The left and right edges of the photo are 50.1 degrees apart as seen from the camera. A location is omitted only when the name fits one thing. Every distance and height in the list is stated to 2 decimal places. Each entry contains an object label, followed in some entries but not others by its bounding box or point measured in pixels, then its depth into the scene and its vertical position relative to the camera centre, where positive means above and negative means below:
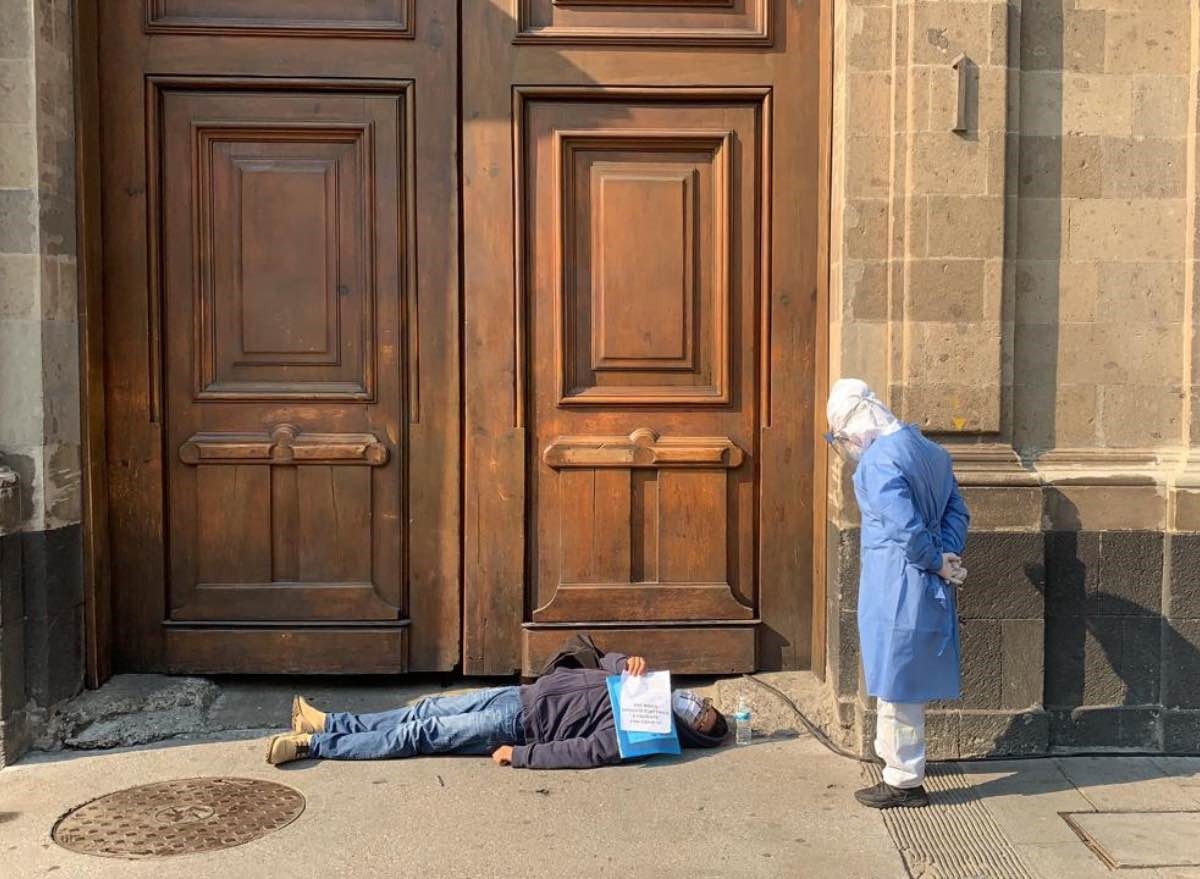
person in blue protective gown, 4.77 -0.89
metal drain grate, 4.42 -1.81
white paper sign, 5.27 -1.49
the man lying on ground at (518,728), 5.27 -1.63
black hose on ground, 5.46 -1.75
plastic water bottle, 5.54 -1.66
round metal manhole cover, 4.53 -1.77
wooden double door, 5.90 +0.06
